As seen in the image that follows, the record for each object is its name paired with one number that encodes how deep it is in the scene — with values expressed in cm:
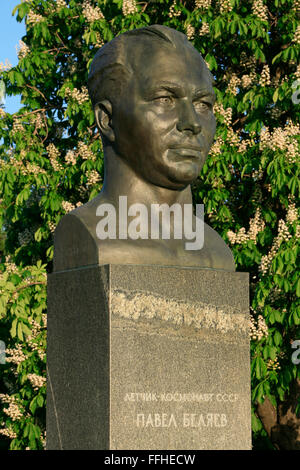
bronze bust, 520
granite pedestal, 484
